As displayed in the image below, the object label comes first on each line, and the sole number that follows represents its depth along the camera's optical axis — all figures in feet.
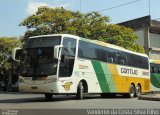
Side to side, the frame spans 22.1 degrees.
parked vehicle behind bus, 125.90
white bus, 63.67
